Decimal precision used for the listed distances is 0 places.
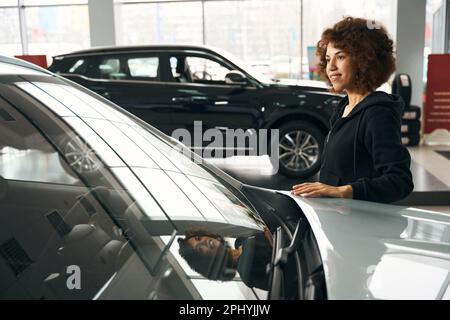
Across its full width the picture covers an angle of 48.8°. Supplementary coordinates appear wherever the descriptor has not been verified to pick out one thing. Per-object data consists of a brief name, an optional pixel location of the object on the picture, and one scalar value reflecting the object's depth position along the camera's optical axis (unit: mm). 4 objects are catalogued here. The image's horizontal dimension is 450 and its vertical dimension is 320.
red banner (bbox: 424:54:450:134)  8867
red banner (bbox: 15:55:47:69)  9055
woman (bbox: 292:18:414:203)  1635
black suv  5902
